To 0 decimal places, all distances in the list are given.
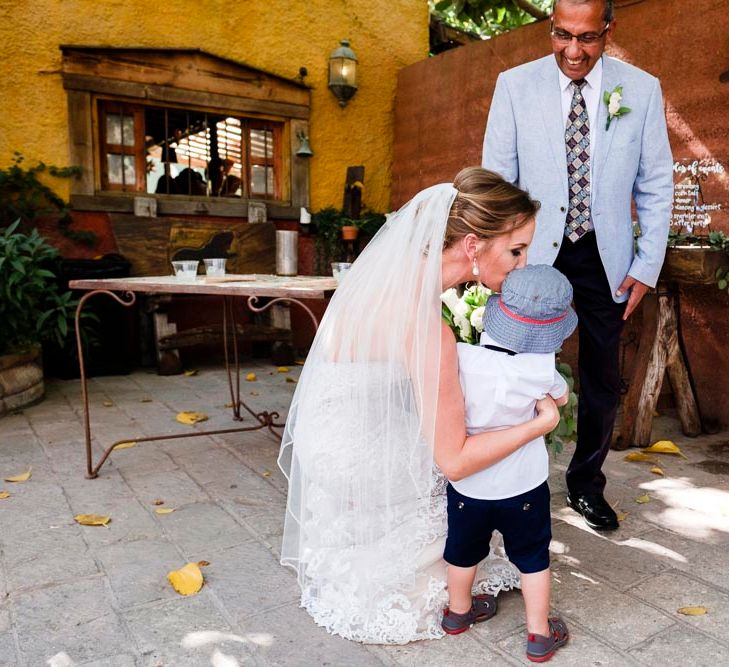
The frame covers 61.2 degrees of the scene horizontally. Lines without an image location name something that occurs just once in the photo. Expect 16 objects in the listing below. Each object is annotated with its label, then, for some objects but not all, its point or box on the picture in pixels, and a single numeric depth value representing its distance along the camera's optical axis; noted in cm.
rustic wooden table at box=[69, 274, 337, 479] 254
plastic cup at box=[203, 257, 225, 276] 344
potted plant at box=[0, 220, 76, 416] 424
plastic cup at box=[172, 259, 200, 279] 315
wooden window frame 542
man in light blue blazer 241
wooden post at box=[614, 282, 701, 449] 365
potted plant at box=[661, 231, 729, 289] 340
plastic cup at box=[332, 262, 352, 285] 304
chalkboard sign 396
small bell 631
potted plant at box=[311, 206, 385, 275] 642
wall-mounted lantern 629
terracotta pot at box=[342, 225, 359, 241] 634
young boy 162
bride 168
